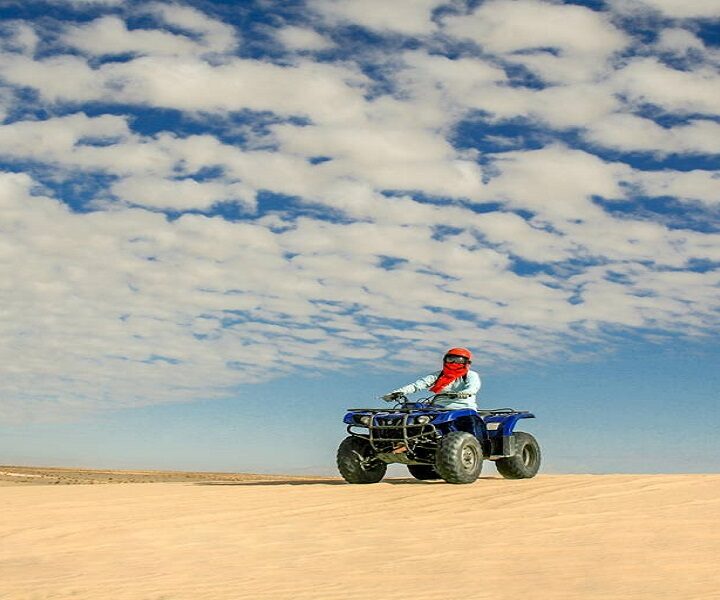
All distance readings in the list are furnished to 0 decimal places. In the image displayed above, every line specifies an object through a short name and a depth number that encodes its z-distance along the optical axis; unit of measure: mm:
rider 14945
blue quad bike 14211
